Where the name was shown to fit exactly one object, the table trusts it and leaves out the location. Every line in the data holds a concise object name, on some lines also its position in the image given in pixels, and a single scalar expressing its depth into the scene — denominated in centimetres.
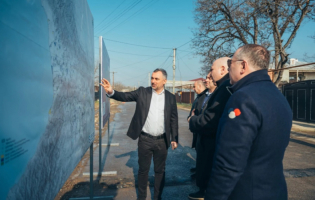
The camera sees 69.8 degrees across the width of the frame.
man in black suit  314
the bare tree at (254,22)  1123
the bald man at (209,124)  235
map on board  102
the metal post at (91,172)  308
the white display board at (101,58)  328
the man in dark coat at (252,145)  141
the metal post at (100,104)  325
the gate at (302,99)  1080
